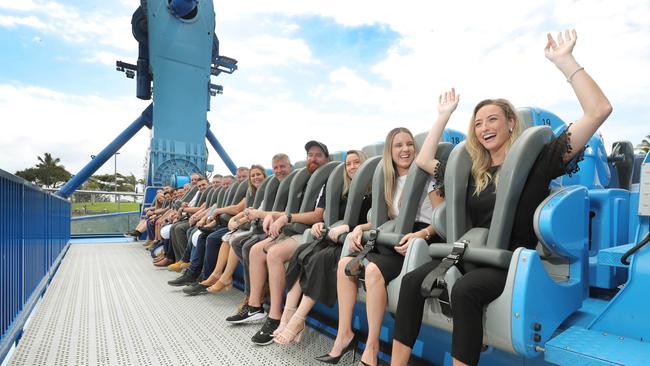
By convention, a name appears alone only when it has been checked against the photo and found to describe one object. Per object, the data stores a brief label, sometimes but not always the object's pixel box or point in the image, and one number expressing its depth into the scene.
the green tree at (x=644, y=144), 16.42
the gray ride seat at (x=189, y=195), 5.81
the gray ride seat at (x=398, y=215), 1.75
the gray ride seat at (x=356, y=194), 2.11
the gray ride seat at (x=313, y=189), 2.53
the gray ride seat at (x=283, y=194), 2.82
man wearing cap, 2.37
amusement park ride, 1.20
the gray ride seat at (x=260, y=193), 3.13
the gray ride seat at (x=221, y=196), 4.16
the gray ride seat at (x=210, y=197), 4.54
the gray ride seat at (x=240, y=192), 3.79
